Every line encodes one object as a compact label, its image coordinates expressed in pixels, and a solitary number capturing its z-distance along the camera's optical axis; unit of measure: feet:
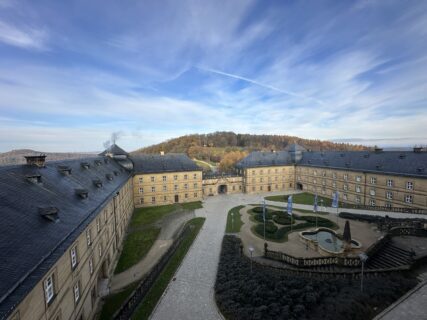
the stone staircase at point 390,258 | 64.25
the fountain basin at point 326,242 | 74.63
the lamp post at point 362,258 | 47.51
